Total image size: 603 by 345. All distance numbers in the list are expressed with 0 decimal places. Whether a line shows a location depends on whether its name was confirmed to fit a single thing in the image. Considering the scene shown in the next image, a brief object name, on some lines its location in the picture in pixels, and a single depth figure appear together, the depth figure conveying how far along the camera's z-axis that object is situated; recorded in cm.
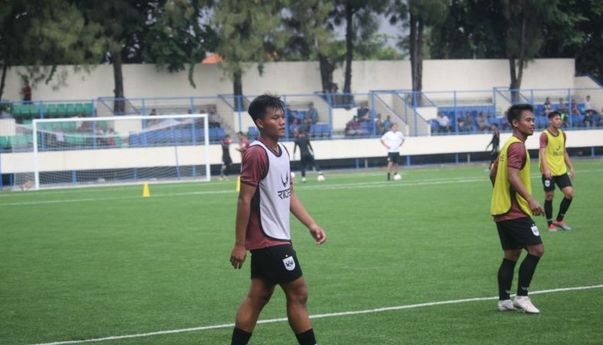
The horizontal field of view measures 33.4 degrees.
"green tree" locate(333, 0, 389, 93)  5219
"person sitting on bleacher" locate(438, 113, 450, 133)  4906
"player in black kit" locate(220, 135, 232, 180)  4056
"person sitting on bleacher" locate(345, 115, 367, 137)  4697
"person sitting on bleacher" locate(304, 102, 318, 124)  4747
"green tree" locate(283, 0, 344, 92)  4991
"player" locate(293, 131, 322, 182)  3697
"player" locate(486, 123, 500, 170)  4070
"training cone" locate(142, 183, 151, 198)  3017
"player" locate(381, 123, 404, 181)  3638
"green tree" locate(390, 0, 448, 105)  5203
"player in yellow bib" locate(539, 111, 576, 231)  1761
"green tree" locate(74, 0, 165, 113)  4600
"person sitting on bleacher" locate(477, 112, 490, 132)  4978
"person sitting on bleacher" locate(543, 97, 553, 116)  5138
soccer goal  3809
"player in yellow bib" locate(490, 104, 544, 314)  1011
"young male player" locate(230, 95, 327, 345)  753
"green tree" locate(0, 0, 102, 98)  4369
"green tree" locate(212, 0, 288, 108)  4759
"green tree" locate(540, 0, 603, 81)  5775
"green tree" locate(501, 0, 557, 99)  5528
